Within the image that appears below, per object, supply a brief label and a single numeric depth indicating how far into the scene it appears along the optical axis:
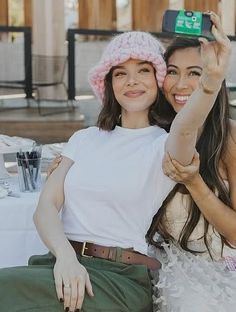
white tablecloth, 2.28
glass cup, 2.43
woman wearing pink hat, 1.67
